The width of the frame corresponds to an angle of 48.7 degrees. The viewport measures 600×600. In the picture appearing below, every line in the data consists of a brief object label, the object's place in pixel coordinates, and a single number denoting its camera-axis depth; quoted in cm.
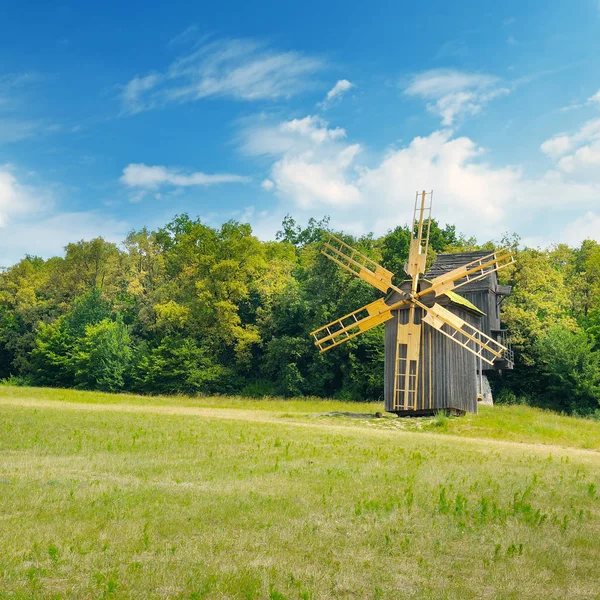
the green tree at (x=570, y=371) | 4444
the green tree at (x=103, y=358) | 5734
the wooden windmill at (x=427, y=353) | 3259
